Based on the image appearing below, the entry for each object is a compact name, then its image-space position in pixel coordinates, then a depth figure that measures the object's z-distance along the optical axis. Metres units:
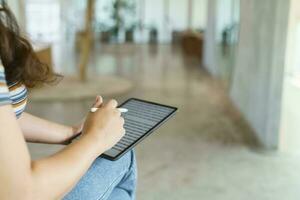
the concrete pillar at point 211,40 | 6.41
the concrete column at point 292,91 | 2.79
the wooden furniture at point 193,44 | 8.91
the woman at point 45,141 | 0.81
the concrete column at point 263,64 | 2.87
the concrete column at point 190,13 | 12.10
